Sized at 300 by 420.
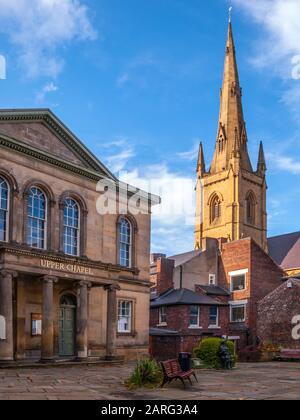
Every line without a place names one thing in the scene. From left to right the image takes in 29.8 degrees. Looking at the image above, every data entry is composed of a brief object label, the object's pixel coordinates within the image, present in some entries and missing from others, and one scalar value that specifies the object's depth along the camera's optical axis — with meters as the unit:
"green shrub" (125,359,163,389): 17.12
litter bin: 18.59
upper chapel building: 25.70
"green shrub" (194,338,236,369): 25.75
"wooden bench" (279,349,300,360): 36.03
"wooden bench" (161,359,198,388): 16.77
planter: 36.62
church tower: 91.25
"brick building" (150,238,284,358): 39.81
